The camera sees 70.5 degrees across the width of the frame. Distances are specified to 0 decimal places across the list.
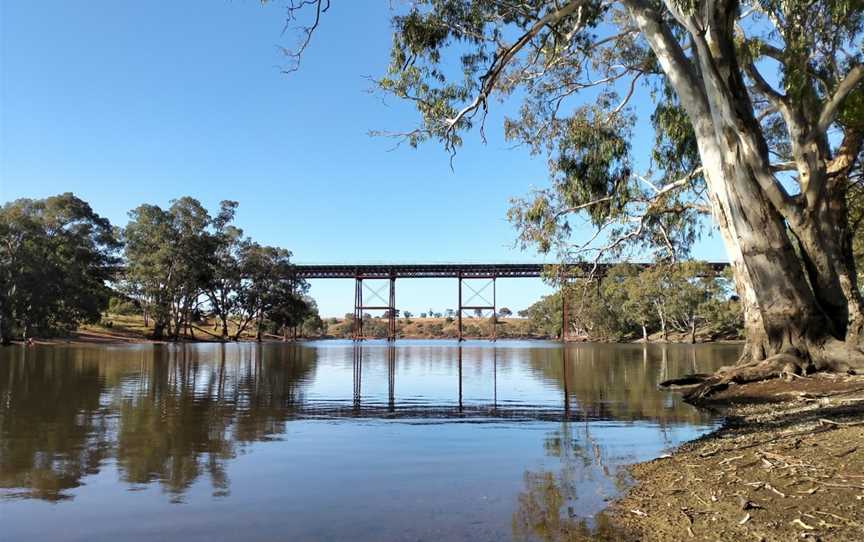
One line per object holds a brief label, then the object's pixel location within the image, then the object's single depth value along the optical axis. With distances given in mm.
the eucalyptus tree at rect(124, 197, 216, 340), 50750
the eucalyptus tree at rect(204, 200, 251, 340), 57656
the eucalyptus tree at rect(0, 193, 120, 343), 37656
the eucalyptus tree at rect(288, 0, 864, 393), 10328
